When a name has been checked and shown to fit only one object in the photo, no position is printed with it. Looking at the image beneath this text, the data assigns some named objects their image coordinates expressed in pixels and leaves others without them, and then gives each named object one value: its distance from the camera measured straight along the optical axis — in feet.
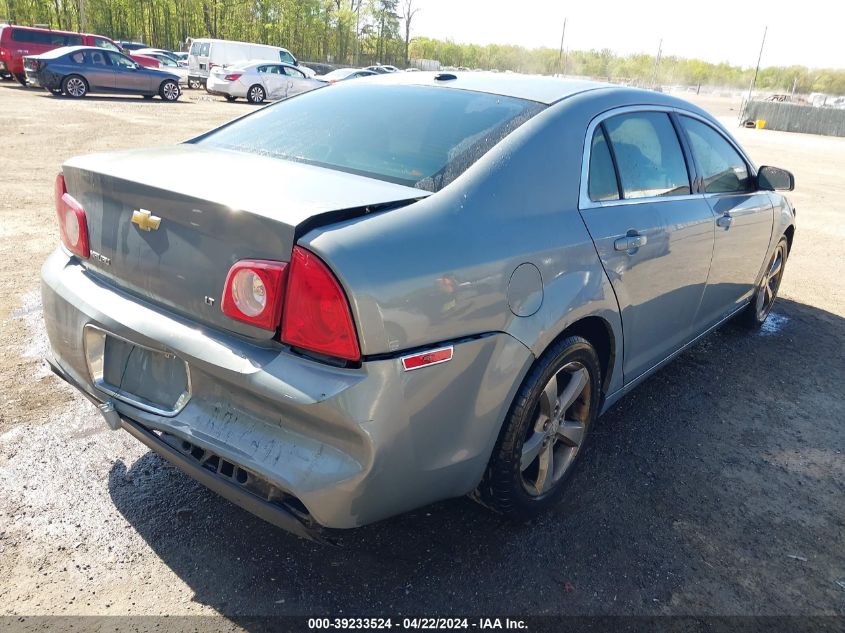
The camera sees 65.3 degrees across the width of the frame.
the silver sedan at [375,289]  6.15
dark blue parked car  64.69
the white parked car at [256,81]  77.97
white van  94.27
